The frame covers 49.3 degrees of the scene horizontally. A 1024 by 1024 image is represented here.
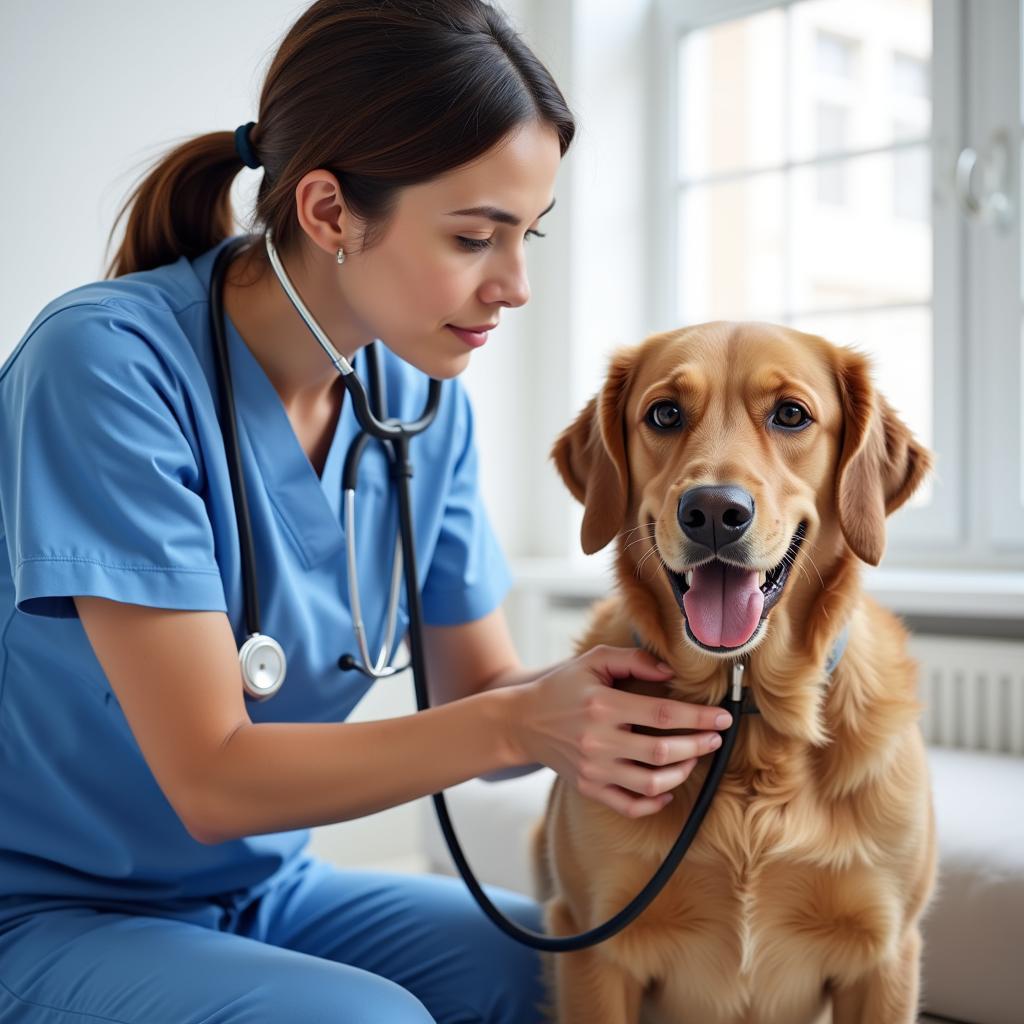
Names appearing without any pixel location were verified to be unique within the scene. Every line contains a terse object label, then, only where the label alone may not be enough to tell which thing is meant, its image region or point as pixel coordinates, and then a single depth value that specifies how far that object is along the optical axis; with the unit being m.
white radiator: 2.30
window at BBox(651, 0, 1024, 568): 2.64
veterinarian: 1.14
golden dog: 1.17
